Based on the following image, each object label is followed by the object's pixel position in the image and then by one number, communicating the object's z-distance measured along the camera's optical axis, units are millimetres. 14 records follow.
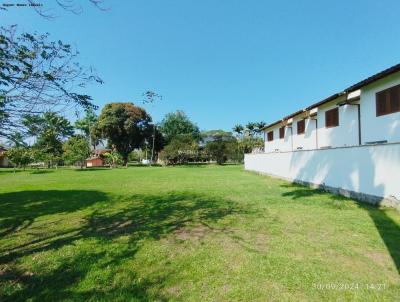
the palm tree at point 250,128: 55375
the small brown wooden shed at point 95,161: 68062
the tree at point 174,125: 72125
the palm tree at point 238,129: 58875
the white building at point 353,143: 8555
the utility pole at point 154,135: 55469
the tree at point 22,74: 4102
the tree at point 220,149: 51125
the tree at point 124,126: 48469
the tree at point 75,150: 43406
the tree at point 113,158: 50625
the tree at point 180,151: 51531
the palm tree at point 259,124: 55834
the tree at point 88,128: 52719
